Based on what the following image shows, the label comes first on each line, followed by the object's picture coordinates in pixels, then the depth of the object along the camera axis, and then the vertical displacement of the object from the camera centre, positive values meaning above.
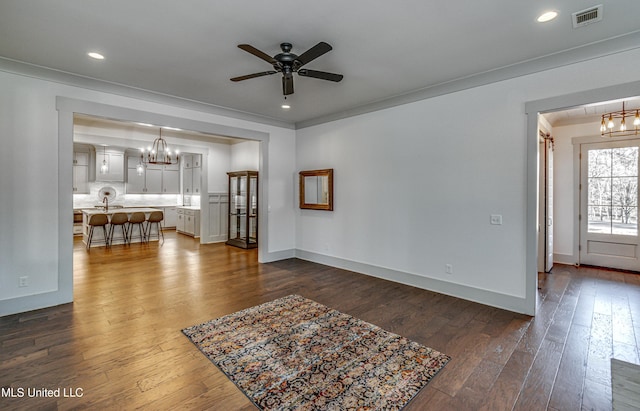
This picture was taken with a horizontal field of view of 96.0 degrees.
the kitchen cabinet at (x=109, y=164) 9.00 +1.31
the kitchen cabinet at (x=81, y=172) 9.18 +1.06
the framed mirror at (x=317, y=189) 5.61 +0.31
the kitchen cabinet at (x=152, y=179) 9.91 +0.94
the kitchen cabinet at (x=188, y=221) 9.01 -0.54
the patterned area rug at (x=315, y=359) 2.03 -1.33
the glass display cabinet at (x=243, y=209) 7.36 -0.12
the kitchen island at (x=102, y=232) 7.53 -0.73
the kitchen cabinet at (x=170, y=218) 10.71 -0.49
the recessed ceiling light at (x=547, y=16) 2.41 +1.60
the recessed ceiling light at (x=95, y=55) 3.13 +1.65
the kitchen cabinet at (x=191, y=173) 9.09 +1.05
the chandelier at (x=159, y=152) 7.19 +1.56
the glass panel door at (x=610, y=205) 5.05 -0.02
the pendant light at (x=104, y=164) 9.04 +1.29
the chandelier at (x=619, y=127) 4.71 +1.32
